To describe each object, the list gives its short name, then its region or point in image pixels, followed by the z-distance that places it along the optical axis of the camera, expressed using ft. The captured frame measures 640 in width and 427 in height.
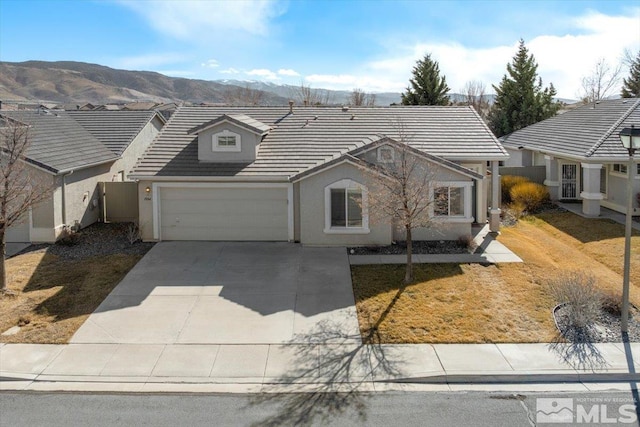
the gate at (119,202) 71.92
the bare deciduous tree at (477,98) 208.05
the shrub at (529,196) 76.89
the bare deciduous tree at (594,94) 198.08
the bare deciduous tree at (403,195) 45.62
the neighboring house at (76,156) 60.49
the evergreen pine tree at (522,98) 140.87
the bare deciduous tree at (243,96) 253.65
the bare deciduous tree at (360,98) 211.82
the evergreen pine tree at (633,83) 161.50
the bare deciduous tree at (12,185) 44.62
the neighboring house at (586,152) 72.23
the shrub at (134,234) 60.03
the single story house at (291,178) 57.16
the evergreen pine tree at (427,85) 141.69
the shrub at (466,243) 56.29
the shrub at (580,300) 38.22
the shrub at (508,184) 81.00
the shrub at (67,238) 59.52
